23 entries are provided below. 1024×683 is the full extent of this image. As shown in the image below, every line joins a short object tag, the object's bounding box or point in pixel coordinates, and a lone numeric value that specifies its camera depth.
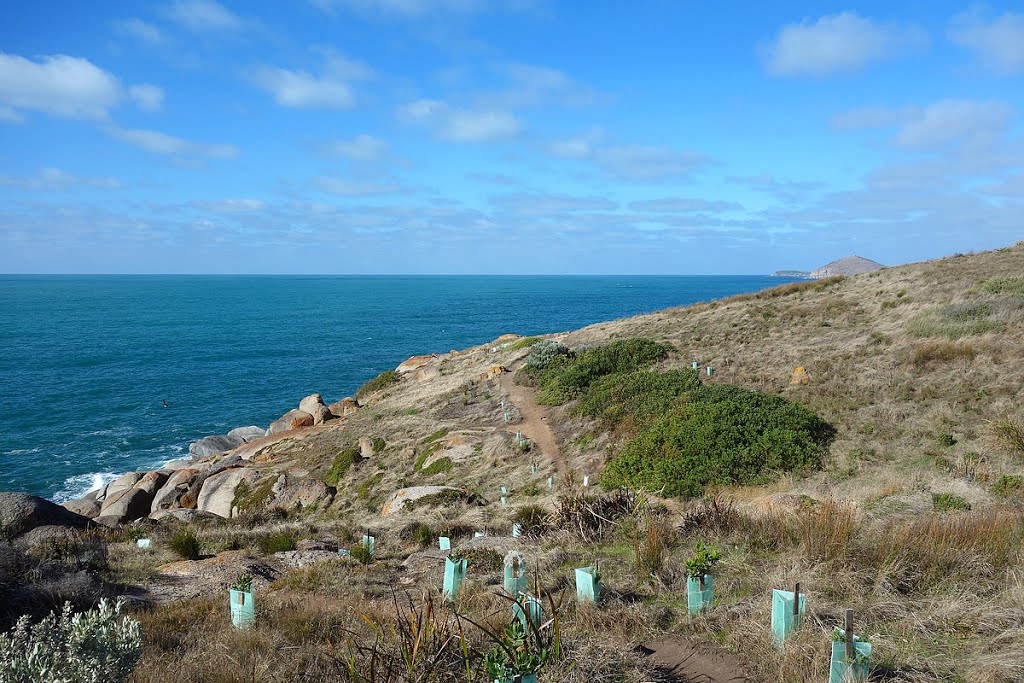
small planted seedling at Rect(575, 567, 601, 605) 6.15
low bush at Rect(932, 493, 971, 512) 9.13
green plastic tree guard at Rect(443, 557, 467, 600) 6.63
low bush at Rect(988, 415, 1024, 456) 11.60
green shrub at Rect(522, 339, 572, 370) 27.19
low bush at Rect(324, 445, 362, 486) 21.89
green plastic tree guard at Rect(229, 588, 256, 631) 6.14
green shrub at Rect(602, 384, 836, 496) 12.92
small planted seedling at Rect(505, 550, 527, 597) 6.47
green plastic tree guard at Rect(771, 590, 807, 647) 4.98
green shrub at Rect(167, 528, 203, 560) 10.28
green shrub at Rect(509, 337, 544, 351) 33.52
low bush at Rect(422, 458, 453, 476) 19.41
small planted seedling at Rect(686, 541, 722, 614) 5.91
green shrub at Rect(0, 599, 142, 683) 3.64
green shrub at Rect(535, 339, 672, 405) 22.83
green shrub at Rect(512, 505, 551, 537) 10.41
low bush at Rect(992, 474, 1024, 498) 9.69
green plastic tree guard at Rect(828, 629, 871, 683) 4.23
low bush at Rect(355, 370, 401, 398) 36.47
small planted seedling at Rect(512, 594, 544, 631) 5.07
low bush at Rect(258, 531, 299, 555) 10.59
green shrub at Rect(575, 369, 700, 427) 17.77
